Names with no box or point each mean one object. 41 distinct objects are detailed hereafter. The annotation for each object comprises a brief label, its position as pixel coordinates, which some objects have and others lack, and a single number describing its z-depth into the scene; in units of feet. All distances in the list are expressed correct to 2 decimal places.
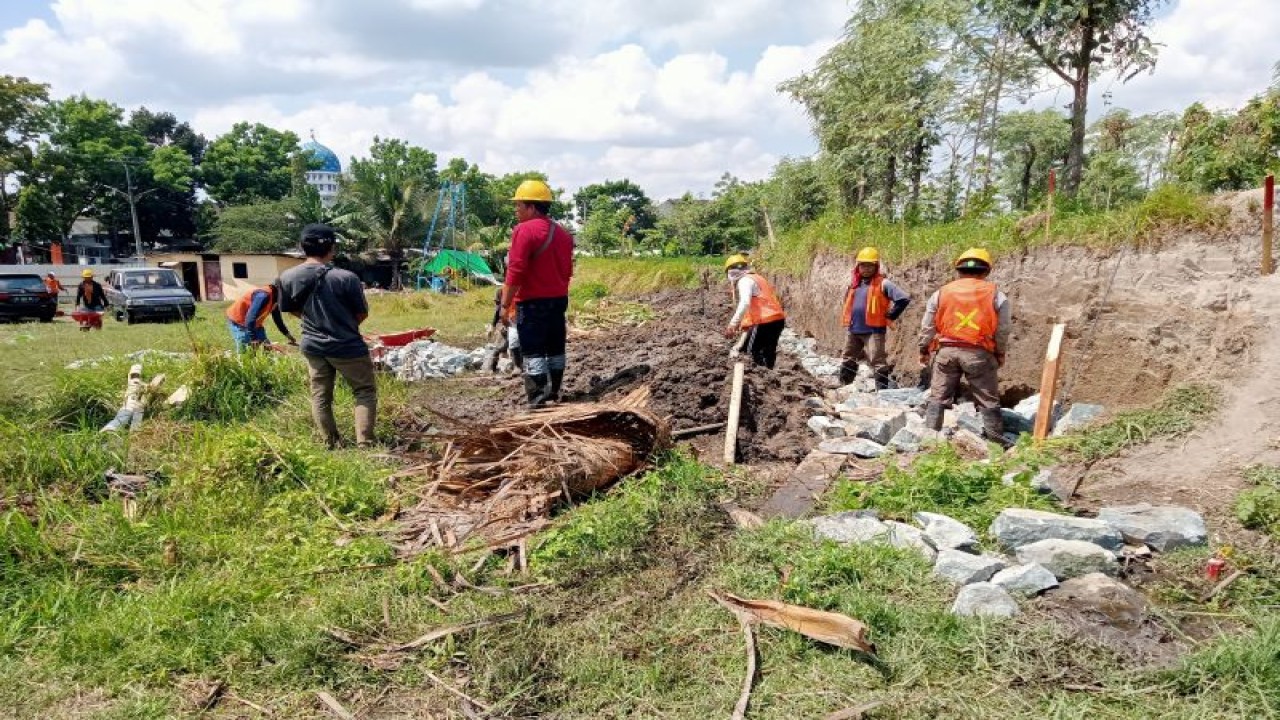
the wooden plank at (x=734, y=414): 17.88
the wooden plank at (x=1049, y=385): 17.35
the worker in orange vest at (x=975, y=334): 18.15
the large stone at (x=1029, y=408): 20.44
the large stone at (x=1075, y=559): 10.48
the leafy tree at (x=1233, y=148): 32.53
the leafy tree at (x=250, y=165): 156.97
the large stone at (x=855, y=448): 17.01
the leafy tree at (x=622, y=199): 214.48
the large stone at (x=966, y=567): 10.48
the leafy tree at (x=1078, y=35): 28.22
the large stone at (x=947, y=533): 11.43
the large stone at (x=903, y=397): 23.48
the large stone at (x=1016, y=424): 20.24
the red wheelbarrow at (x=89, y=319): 47.95
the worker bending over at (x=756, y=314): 25.23
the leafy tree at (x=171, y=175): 146.20
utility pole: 126.95
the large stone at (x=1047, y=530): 11.06
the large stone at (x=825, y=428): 19.02
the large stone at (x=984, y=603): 9.70
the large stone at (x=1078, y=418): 17.63
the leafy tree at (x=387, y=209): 115.03
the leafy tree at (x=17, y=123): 98.02
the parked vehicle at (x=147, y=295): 56.95
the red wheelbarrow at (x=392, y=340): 30.42
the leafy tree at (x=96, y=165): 125.08
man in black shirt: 17.87
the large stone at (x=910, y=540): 11.37
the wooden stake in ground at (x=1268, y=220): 16.49
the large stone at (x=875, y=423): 18.62
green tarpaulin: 103.24
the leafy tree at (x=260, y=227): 129.49
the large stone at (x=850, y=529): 11.96
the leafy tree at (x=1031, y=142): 63.67
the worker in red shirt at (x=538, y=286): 19.63
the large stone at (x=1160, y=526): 11.15
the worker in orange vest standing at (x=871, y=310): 25.76
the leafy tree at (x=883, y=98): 42.32
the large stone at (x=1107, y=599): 9.59
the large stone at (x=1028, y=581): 10.14
